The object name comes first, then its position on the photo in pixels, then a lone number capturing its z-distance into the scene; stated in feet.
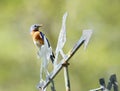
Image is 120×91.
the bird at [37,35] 36.69
